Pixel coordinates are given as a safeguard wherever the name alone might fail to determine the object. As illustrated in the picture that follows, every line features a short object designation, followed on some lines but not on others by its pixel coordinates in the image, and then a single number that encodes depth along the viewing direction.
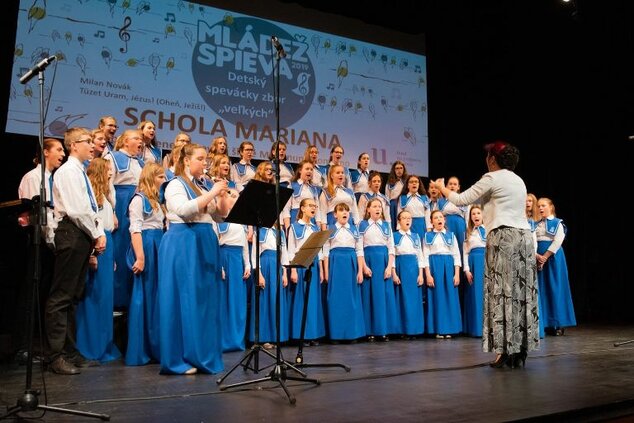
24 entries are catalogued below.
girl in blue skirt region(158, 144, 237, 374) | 3.98
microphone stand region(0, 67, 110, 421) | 2.77
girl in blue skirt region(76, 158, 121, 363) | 4.75
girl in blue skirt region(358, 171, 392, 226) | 7.14
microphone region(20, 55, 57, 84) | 2.91
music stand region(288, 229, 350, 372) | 3.93
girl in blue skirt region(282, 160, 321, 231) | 6.57
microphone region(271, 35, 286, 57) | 3.81
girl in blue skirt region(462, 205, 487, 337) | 7.18
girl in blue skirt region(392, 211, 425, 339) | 6.92
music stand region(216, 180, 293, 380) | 3.60
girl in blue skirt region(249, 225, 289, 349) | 6.07
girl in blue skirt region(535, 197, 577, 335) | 7.09
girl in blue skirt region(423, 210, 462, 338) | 7.06
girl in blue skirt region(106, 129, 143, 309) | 5.34
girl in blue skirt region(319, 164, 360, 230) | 6.84
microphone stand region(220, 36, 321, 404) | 3.49
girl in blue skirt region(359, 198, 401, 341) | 6.72
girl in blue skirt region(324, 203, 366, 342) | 6.41
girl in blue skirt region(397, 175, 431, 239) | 7.42
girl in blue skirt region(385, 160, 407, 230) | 7.61
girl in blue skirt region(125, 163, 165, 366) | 4.79
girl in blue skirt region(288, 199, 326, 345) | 6.23
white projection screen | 6.18
